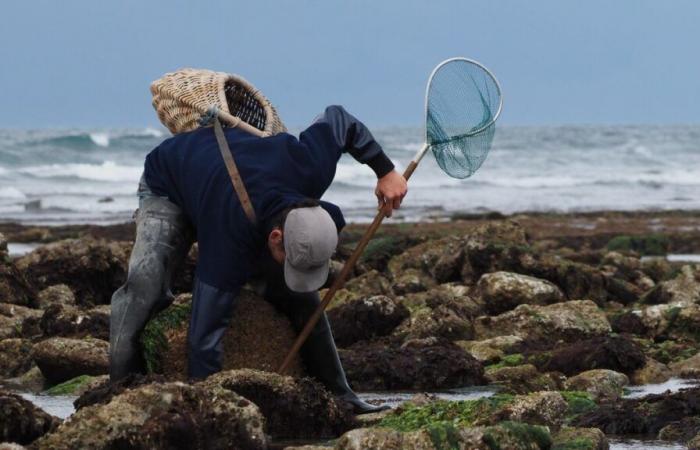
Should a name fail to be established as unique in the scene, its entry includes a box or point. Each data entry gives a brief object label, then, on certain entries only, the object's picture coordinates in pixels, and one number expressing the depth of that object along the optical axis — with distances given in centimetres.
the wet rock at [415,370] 1727
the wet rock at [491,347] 1923
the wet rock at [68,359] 1717
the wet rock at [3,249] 2373
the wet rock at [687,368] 1787
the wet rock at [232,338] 1327
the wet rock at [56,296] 2375
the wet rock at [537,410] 1232
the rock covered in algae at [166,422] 1018
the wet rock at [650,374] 1759
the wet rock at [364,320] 2086
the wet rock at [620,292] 2716
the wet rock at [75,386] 1606
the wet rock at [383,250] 2992
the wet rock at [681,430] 1296
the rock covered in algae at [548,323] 2117
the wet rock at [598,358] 1784
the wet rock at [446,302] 2220
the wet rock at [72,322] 1994
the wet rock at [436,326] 2073
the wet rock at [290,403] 1219
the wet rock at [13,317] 2069
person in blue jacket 1221
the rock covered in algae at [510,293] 2330
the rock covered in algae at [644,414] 1355
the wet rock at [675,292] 2536
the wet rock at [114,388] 1184
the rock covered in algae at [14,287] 2317
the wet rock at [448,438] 1019
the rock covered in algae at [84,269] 2502
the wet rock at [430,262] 2745
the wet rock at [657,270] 3123
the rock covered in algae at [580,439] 1145
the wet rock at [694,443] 1190
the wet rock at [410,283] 2559
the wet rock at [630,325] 2203
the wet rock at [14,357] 1844
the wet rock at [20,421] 1114
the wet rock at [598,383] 1631
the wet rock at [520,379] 1630
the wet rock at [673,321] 2157
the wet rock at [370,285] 2512
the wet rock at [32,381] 1723
